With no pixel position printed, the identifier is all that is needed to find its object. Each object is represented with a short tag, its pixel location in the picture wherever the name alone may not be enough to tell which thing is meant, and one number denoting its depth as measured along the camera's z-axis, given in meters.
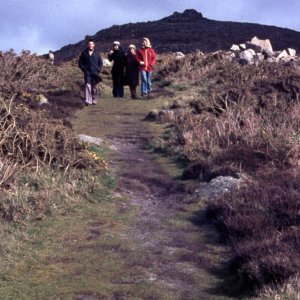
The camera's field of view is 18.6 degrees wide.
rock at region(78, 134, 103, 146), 16.73
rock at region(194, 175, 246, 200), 12.52
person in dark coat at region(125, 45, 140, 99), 24.73
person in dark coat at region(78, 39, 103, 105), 22.33
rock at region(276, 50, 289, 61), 30.68
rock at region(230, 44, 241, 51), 34.89
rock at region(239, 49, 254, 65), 29.91
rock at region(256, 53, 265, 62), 30.08
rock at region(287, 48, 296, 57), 33.46
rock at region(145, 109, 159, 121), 20.59
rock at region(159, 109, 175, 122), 20.07
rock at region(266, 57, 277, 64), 29.27
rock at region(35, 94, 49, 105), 21.33
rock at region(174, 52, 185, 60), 34.20
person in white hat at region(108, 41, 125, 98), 25.08
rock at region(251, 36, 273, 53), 36.03
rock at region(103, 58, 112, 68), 33.22
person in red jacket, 24.61
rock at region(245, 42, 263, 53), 34.19
